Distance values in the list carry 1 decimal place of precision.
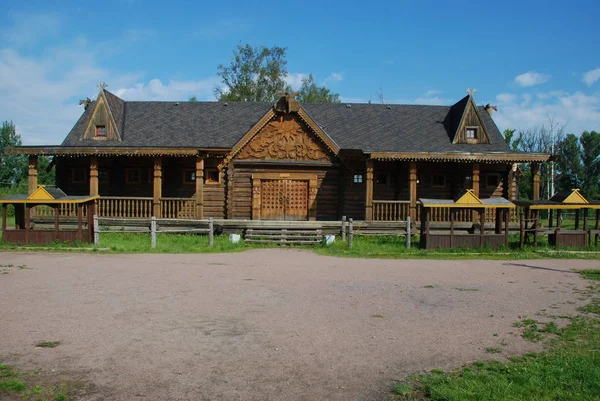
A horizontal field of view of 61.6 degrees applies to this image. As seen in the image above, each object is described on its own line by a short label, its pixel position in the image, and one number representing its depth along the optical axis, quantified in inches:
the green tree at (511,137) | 2495.1
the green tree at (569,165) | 2495.1
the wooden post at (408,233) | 780.6
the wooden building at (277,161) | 924.6
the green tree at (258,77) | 2082.9
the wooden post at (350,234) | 781.9
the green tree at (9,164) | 2450.8
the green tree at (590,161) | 2451.0
